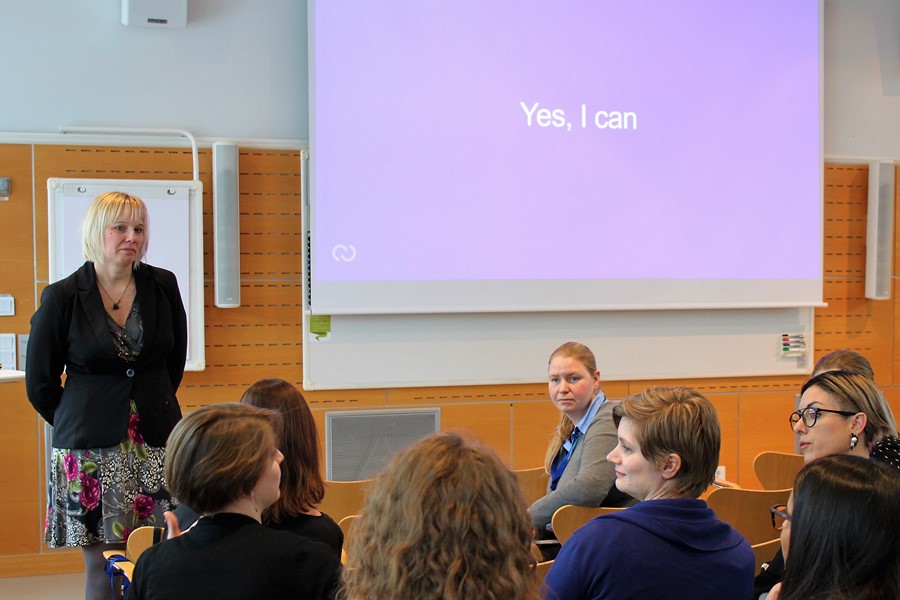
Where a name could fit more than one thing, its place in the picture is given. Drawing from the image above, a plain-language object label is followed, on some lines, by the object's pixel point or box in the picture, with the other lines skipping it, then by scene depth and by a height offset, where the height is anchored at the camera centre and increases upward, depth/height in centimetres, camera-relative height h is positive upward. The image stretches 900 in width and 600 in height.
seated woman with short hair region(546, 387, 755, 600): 160 -53
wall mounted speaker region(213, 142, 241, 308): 438 +21
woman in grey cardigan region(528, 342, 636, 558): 273 -63
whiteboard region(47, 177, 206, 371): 423 +22
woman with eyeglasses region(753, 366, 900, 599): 233 -43
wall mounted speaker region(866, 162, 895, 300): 525 +29
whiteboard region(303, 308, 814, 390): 461 -45
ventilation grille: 462 -97
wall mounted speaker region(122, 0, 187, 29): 429 +139
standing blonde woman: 260 -40
